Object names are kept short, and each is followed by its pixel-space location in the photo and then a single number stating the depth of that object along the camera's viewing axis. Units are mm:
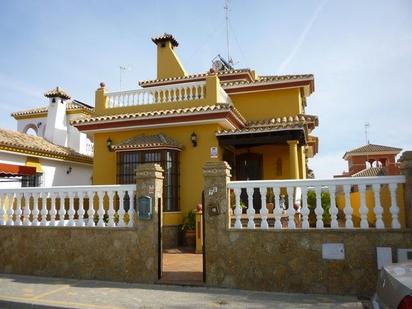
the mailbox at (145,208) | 6512
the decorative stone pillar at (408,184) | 5387
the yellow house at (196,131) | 10938
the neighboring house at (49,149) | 12805
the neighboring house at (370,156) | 36344
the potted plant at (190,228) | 10078
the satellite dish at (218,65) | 18697
